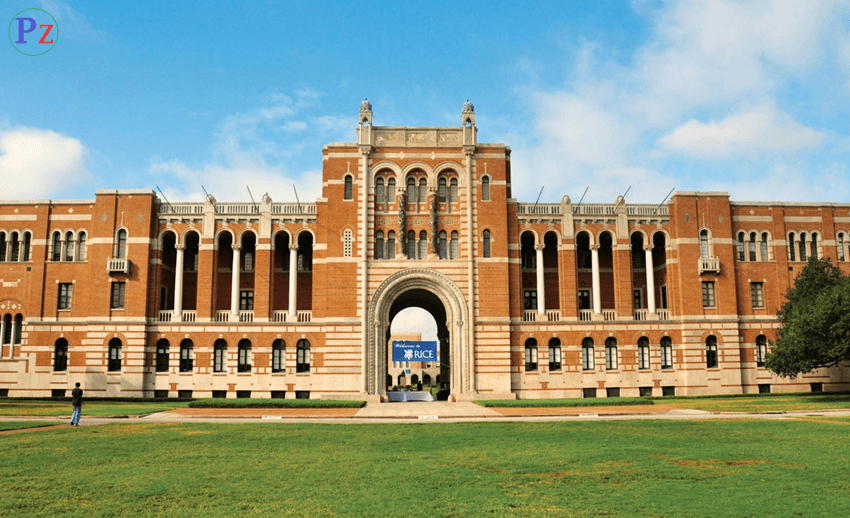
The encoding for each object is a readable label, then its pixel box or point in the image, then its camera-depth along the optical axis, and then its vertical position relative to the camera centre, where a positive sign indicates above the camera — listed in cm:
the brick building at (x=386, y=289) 5100 +441
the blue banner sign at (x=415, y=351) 5412 -47
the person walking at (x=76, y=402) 3014 -251
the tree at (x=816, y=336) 4297 +52
